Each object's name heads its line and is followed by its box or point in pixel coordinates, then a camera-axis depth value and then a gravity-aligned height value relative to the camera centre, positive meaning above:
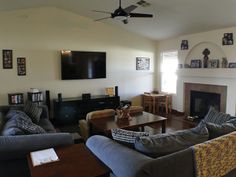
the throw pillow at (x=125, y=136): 1.86 -0.58
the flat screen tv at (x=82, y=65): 5.50 +0.29
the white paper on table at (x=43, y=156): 1.72 -0.73
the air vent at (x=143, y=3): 4.18 +1.50
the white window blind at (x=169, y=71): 6.51 +0.11
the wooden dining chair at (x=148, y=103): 6.61 -0.94
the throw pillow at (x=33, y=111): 3.87 -0.70
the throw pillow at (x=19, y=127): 2.42 -0.66
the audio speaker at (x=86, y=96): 5.57 -0.58
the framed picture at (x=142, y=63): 6.82 +0.40
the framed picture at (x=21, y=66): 5.00 +0.24
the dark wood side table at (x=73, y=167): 1.54 -0.74
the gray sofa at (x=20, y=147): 2.00 -0.72
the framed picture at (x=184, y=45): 5.86 +0.86
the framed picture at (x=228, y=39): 4.68 +0.82
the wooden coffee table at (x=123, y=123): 3.45 -0.87
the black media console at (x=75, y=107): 5.21 -0.86
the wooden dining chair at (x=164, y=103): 6.42 -0.93
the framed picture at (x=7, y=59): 4.81 +0.40
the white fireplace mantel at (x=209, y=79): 4.78 -0.14
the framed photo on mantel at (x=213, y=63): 5.08 +0.28
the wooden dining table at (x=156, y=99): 6.44 -0.78
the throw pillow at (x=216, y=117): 2.64 -0.58
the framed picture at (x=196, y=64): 5.53 +0.29
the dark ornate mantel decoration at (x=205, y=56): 5.33 +0.47
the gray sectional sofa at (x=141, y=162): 1.39 -0.65
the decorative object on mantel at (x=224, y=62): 4.86 +0.28
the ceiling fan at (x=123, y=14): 3.43 +1.06
